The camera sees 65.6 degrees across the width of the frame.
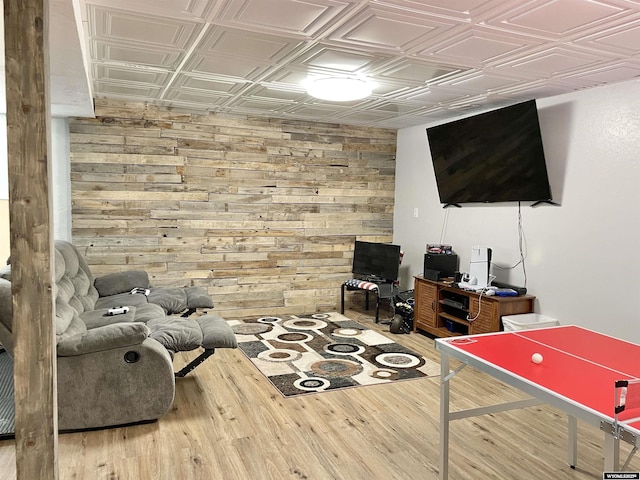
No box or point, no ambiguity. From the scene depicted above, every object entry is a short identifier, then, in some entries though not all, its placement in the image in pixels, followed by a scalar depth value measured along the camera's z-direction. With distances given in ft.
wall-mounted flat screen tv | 14.44
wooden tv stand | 14.74
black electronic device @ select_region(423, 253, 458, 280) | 17.93
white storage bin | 13.97
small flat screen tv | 19.27
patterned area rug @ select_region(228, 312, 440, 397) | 13.19
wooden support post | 6.21
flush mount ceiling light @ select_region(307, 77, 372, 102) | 13.10
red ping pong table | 5.79
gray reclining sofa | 9.86
